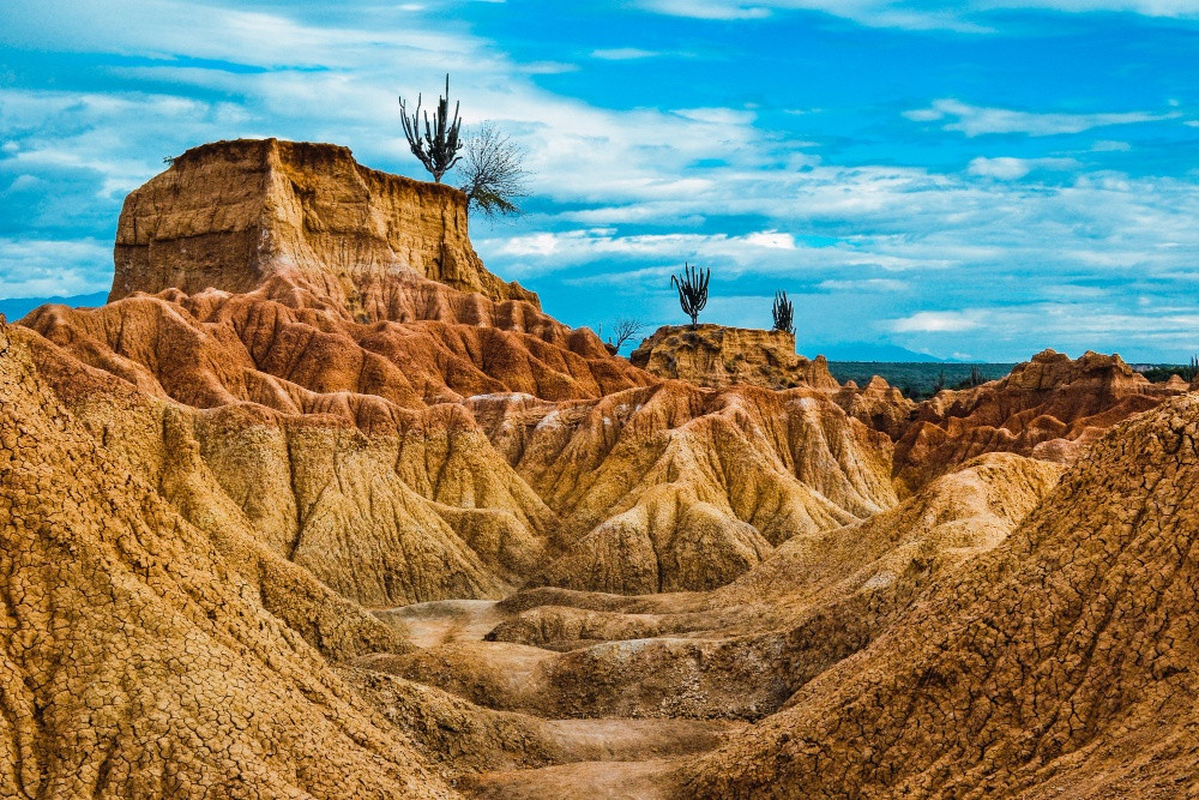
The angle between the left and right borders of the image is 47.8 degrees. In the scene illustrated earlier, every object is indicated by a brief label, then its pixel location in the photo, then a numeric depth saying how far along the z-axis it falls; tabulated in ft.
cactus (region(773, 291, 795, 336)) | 416.46
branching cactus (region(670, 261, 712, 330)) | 378.32
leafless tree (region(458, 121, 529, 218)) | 386.32
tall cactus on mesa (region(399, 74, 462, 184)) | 376.07
